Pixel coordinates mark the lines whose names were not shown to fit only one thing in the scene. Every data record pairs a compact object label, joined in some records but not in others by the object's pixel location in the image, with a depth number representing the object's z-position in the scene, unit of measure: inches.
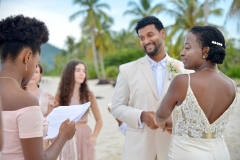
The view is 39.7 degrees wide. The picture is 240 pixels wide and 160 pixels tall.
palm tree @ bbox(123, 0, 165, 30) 1737.2
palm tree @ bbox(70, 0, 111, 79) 1718.8
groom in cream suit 132.8
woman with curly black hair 71.1
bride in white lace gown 94.5
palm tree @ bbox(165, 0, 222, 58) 1101.7
